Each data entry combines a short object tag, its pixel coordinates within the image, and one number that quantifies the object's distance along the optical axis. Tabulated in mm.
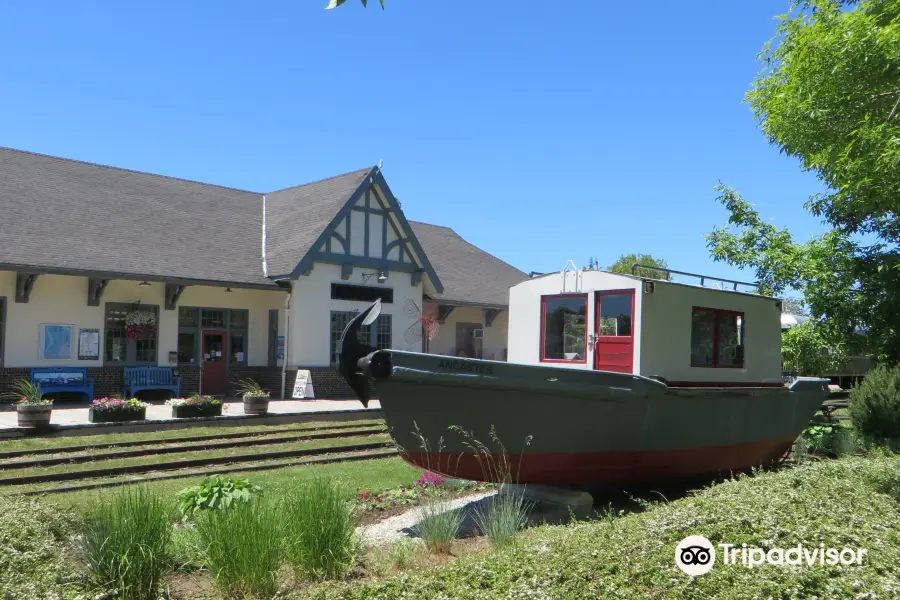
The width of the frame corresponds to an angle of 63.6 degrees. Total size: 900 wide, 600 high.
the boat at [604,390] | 7484
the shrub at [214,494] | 6375
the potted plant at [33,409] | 12562
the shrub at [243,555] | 4750
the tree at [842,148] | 9406
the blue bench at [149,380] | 18234
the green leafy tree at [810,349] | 15484
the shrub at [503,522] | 6086
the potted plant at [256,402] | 15742
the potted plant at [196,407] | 15156
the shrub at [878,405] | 13305
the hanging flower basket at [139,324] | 18609
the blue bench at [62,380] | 16769
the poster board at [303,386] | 20484
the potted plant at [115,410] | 13898
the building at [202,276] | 17219
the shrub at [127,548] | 4676
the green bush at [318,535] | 5219
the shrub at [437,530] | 6199
